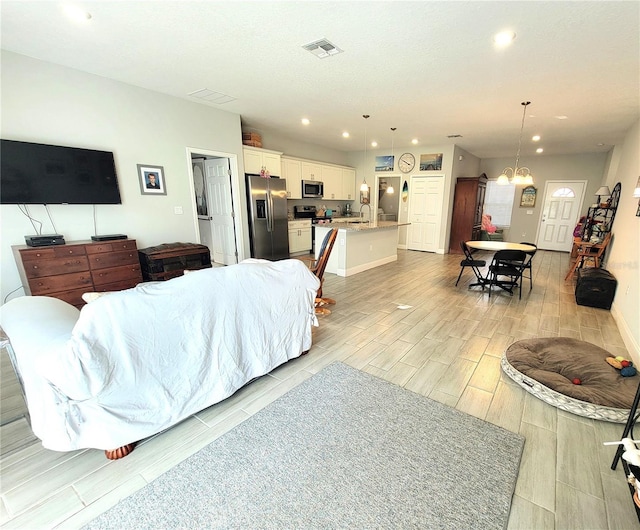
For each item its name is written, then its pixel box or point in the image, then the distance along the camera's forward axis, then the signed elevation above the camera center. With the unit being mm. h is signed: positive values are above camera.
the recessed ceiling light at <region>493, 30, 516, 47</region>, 2411 +1427
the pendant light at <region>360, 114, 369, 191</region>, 4995 +1382
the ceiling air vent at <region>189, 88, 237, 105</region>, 3957 +1567
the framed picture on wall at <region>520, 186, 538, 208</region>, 8820 +170
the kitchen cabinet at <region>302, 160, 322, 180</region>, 7255 +878
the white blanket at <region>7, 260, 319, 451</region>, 1427 -888
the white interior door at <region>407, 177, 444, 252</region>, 7637 -213
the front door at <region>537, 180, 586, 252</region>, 8311 -296
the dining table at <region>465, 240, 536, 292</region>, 4820 -762
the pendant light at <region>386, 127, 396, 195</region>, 8084 +1346
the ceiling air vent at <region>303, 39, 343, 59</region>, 2639 +1484
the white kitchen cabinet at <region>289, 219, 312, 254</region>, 7099 -815
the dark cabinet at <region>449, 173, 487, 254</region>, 7707 -166
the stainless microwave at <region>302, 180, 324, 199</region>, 7316 +399
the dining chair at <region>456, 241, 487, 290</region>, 4695 -991
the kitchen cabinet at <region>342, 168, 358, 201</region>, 8584 +601
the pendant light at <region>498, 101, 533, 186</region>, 4938 +421
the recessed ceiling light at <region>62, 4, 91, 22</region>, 2205 +1533
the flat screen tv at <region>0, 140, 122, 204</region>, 2967 +353
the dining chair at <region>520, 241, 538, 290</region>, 4543 -1001
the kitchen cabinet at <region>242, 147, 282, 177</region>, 5583 +905
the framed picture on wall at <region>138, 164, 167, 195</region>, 3999 +368
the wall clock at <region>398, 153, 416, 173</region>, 7805 +1140
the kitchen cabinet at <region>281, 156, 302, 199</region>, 6793 +701
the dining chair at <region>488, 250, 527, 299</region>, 4289 -1070
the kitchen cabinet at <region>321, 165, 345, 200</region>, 7866 +632
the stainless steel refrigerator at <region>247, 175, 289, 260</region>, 5645 -259
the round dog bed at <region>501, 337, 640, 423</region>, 1901 -1334
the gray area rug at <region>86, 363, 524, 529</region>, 1315 -1439
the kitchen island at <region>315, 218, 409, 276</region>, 5406 -861
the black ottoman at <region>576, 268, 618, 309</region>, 3918 -1215
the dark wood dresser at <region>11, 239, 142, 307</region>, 2988 -709
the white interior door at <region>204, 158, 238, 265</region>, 5391 -84
